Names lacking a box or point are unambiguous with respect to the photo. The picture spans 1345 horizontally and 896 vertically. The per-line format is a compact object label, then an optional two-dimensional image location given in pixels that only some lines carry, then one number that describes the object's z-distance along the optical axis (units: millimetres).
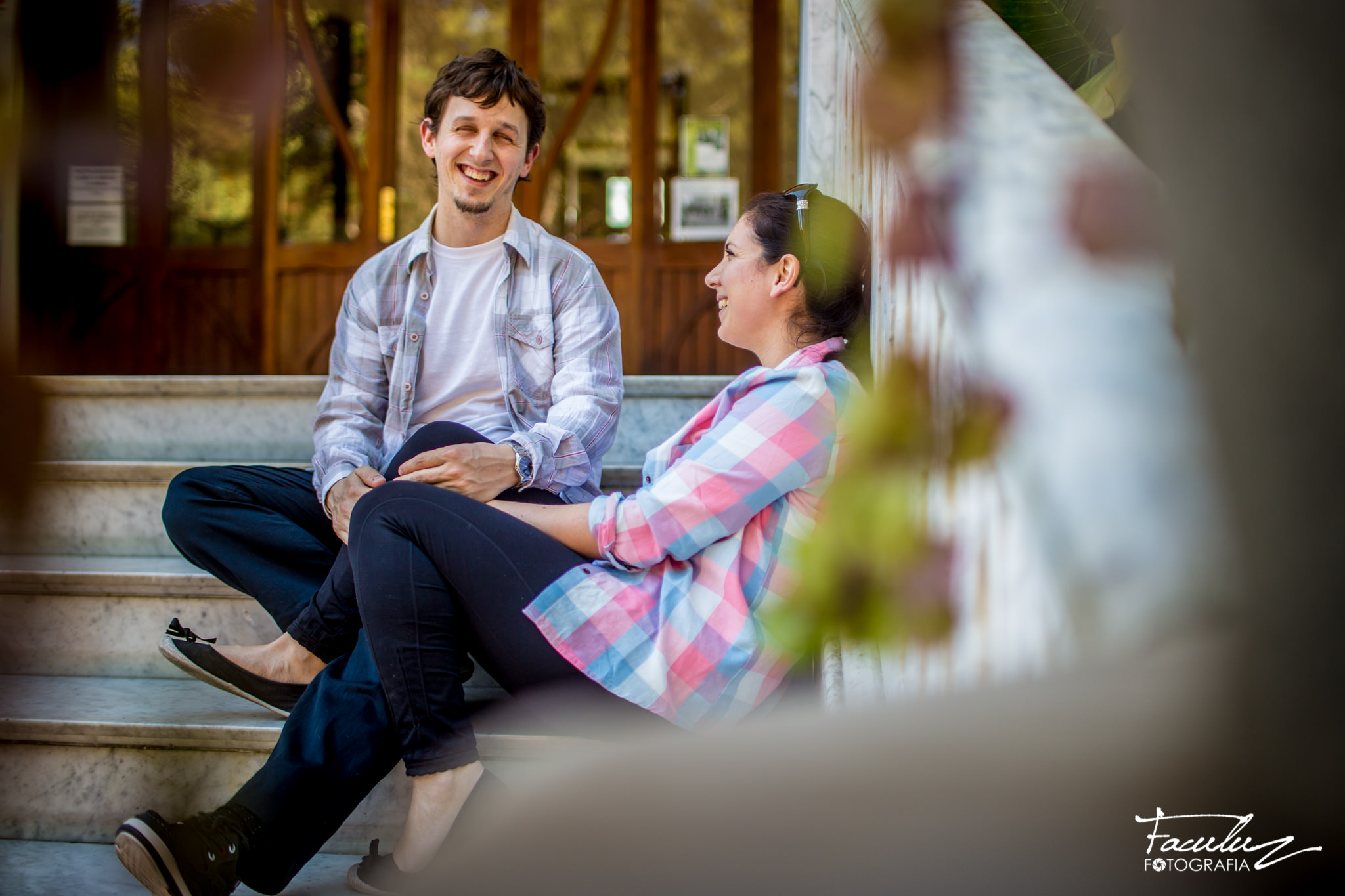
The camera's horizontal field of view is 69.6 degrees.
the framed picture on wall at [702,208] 4488
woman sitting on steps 1431
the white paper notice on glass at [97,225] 4656
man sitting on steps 1575
